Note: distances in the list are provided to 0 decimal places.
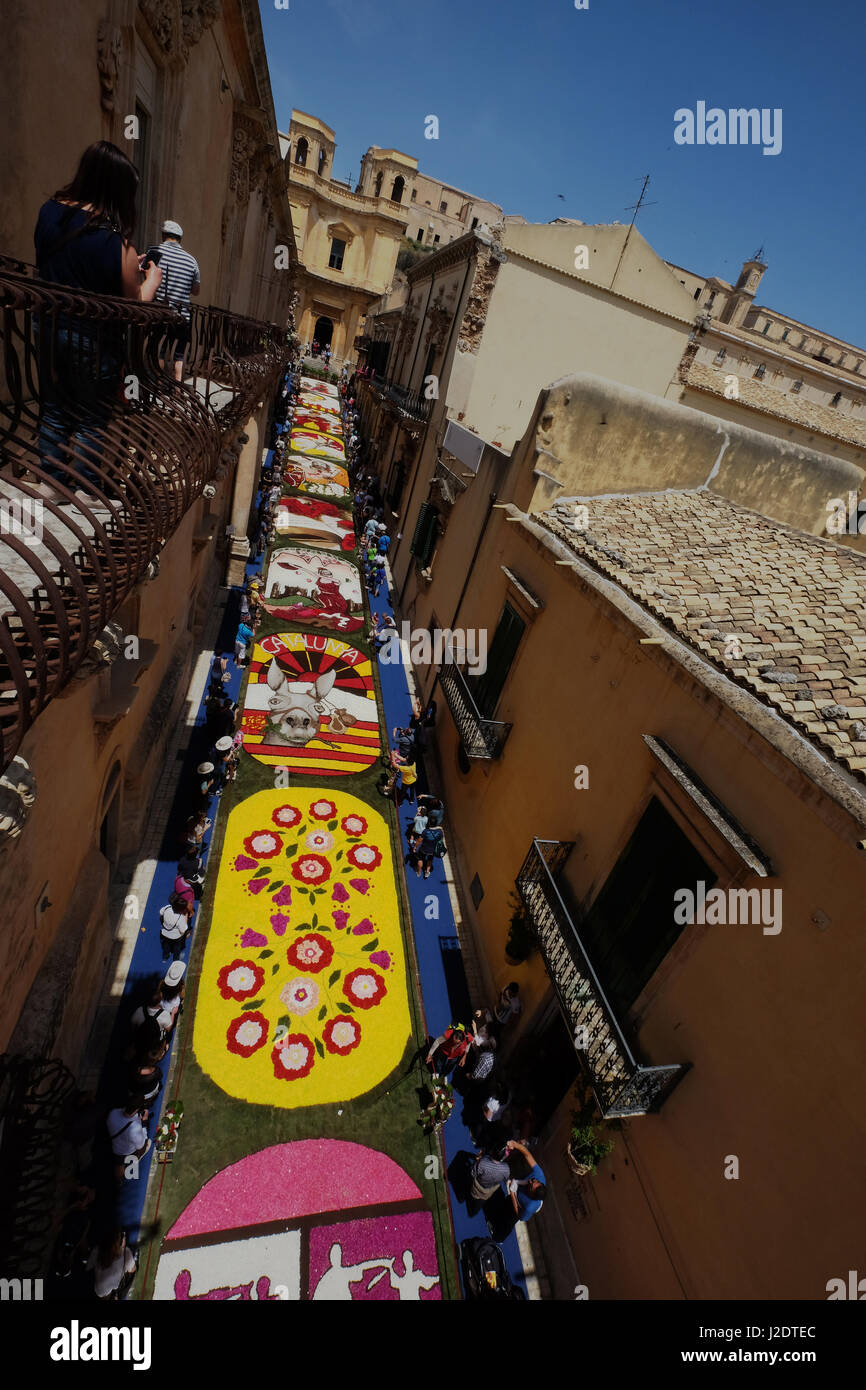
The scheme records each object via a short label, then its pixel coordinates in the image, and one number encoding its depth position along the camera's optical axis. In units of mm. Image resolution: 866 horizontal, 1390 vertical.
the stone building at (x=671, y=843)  4555
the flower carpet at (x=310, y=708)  13945
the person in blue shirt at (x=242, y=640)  15914
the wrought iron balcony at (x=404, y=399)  21456
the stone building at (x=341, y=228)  48875
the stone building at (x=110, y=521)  2758
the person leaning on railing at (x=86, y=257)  3256
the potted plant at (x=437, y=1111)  8312
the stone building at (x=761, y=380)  19281
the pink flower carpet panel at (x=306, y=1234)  6609
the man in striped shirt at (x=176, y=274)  5344
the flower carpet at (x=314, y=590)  19156
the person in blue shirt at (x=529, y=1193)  7344
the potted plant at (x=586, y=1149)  6379
